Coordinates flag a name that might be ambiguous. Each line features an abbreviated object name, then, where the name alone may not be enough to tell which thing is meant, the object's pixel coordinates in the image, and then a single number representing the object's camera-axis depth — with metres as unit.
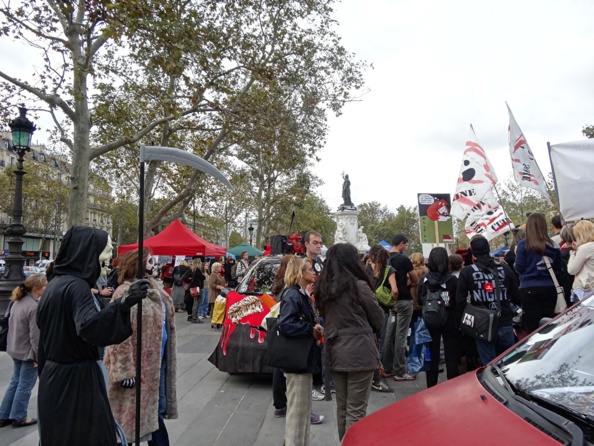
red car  1.63
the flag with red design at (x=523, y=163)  6.50
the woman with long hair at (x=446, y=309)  5.28
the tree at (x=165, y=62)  9.38
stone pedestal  36.97
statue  39.22
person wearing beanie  4.85
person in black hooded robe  2.41
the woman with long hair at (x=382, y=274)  5.96
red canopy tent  13.32
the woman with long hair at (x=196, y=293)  13.88
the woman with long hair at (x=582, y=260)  4.57
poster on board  9.89
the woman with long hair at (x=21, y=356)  4.79
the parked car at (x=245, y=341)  6.13
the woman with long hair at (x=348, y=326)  3.50
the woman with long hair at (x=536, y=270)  4.97
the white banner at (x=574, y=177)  4.60
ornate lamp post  9.41
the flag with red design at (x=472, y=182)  8.41
